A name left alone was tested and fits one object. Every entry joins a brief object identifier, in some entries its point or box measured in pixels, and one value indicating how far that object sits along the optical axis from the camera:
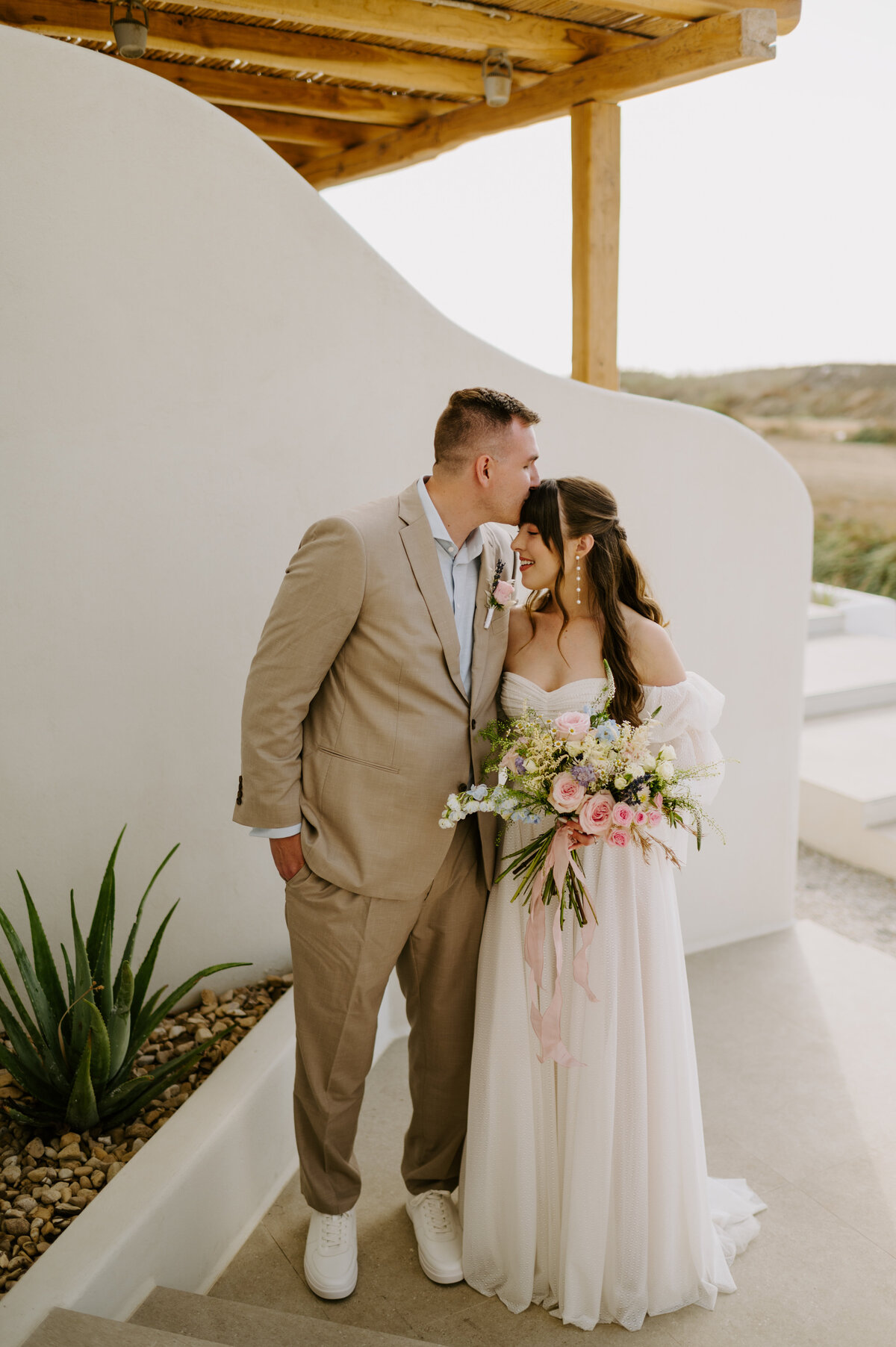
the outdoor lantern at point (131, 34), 3.35
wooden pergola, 3.70
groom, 2.15
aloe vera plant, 2.38
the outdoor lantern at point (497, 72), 4.12
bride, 2.21
